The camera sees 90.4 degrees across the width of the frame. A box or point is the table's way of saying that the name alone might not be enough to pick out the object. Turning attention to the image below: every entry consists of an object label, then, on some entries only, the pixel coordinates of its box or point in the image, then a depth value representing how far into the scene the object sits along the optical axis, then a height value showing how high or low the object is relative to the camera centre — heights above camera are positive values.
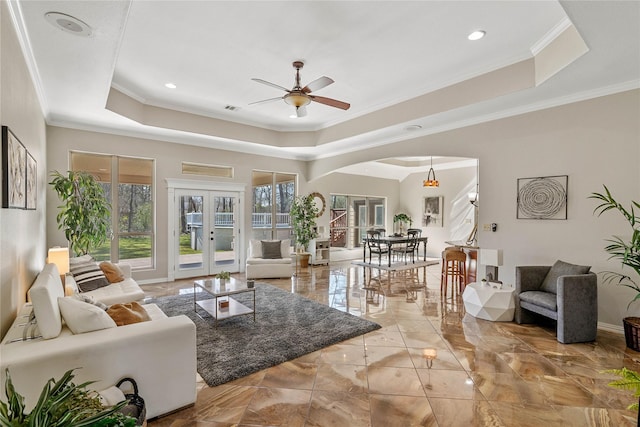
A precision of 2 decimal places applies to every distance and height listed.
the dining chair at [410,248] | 7.97 -0.90
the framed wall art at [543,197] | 4.29 +0.23
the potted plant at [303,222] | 8.20 -0.25
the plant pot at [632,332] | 3.34 -1.26
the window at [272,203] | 8.05 +0.23
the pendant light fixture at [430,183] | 8.23 +0.78
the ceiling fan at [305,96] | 3.57 +1.40
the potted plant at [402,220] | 10.71 -0.24
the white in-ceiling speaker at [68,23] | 2.45 +1.51
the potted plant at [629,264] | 3.11 -0.52
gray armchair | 3.52 -1.05
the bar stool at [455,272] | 5.57 -1.04
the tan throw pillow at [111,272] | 4.55 -0.89
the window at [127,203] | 5.97 +0.16
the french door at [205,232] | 6.78 -0.46
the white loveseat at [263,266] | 6.78 -1.15
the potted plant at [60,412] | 1.22 -0.82
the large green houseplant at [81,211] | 4.75 +0.00
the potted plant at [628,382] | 1.22 -0.65
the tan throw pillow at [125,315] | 2.54 -0.85
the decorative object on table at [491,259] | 4.42 -0.64
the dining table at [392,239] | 7.32 -0.63
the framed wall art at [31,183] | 2.98 +0.28
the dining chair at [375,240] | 7.57 -0.64
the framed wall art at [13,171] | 2.08 +0.29
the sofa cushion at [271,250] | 7.08 -0.85
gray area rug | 3.07 -1.45
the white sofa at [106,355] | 1.88 -0.94
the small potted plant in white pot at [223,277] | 4.50 -0.93
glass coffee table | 4.09 -1.28
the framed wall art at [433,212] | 10.23 +0.04
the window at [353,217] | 10.19 -0.15
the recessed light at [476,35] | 3.39 +1.94
